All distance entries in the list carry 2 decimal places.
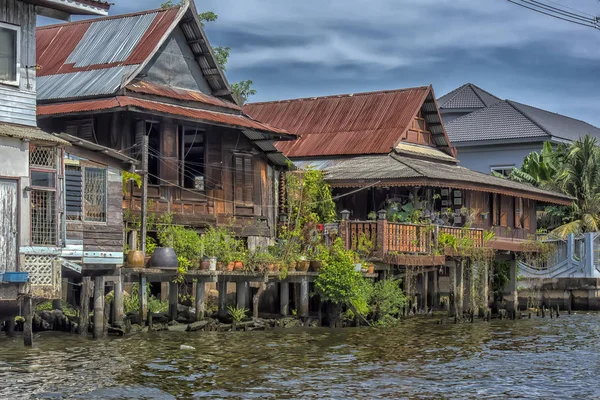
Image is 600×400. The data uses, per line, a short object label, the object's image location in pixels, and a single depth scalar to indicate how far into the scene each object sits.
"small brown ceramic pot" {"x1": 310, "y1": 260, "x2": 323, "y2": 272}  30.34
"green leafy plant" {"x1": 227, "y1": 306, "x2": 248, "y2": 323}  28.89
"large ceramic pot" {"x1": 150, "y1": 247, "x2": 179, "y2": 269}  26.58
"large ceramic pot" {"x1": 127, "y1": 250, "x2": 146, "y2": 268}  26.31
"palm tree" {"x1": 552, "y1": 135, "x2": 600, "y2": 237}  47.09
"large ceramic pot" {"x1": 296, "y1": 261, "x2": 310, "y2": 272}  30.19
